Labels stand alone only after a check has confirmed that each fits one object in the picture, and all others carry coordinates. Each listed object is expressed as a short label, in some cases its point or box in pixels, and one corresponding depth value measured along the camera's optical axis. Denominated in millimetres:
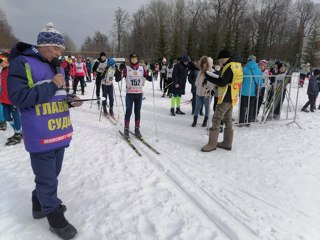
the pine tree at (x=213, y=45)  42938
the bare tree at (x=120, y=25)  62344
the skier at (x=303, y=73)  19281
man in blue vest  2416
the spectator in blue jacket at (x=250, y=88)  7172
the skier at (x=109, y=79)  8510
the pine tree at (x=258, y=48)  48000
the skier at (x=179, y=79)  8883
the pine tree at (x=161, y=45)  42406
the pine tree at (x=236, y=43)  44844
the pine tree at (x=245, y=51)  44103
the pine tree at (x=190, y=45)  43688
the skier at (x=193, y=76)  8859
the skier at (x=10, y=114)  5781
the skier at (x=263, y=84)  8664
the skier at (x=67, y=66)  12764
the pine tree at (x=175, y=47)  42562
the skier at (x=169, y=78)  13013
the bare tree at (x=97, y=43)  73938
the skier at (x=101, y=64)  9034
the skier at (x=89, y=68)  22347
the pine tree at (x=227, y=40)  43444
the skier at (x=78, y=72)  12812
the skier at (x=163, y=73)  14574
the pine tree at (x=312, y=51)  42250
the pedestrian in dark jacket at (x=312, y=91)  10441
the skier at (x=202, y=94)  7135
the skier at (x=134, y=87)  6207
